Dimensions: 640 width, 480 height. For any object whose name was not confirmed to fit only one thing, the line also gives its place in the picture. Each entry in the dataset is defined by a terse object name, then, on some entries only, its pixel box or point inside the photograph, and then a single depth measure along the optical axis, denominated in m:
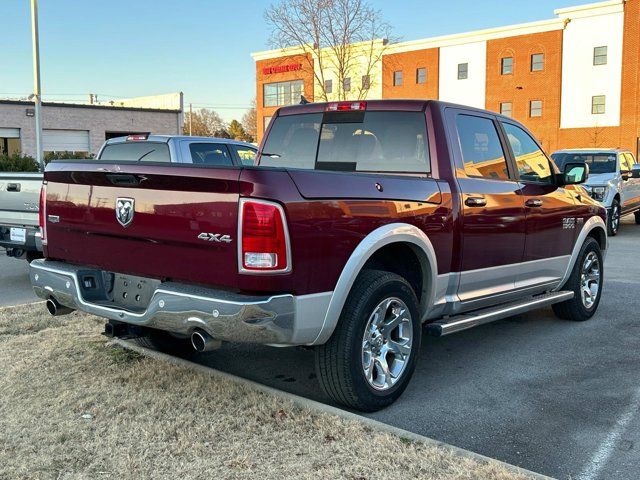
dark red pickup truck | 3.58
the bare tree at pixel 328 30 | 31.39
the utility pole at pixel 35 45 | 18.58
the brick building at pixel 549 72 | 43.47
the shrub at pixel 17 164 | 18.34
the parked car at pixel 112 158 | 7.93
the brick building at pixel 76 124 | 36.59
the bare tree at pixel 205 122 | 104.12
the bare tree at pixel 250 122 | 97.77
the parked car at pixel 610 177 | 14.84
